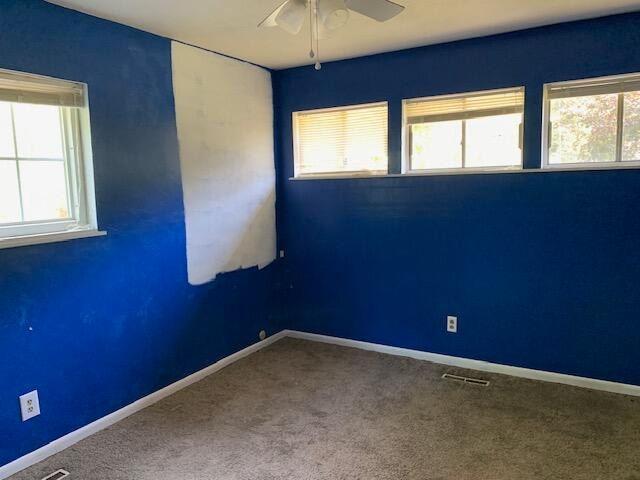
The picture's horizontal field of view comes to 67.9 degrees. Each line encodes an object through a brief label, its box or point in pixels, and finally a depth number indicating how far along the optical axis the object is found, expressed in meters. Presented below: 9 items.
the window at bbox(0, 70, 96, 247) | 2.37
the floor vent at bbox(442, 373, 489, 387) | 3.22
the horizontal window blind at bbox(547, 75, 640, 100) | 2.89
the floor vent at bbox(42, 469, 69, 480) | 2.29
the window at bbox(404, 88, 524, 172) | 3.25
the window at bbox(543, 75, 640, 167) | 2.92
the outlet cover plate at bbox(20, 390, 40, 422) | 2.37
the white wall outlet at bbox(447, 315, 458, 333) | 3.54
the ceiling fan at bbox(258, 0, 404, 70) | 1.94
